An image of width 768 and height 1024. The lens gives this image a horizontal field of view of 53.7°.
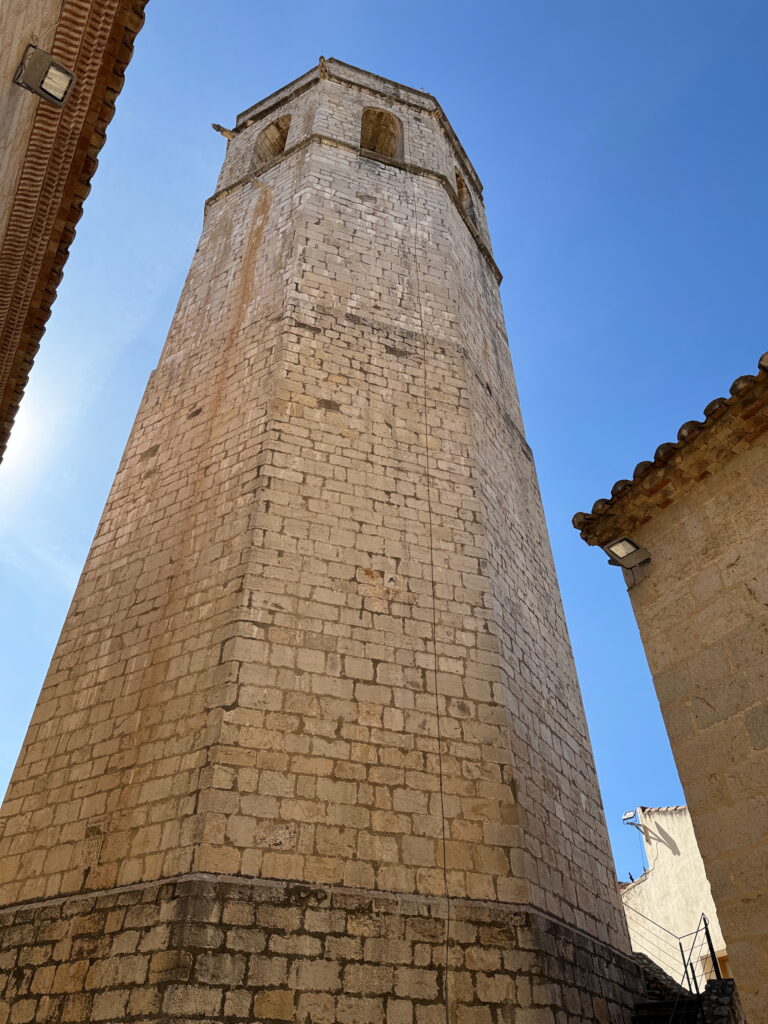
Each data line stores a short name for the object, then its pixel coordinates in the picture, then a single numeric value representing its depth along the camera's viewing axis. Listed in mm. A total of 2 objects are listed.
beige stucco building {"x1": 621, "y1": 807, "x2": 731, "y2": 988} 13625
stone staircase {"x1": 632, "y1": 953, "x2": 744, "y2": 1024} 6029
